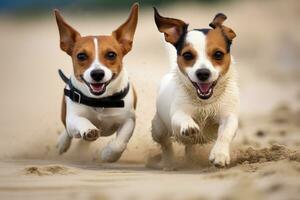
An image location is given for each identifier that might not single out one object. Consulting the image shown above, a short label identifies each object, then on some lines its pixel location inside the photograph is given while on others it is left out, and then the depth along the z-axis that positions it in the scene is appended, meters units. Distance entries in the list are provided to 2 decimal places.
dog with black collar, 8.07
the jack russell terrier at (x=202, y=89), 7.42
